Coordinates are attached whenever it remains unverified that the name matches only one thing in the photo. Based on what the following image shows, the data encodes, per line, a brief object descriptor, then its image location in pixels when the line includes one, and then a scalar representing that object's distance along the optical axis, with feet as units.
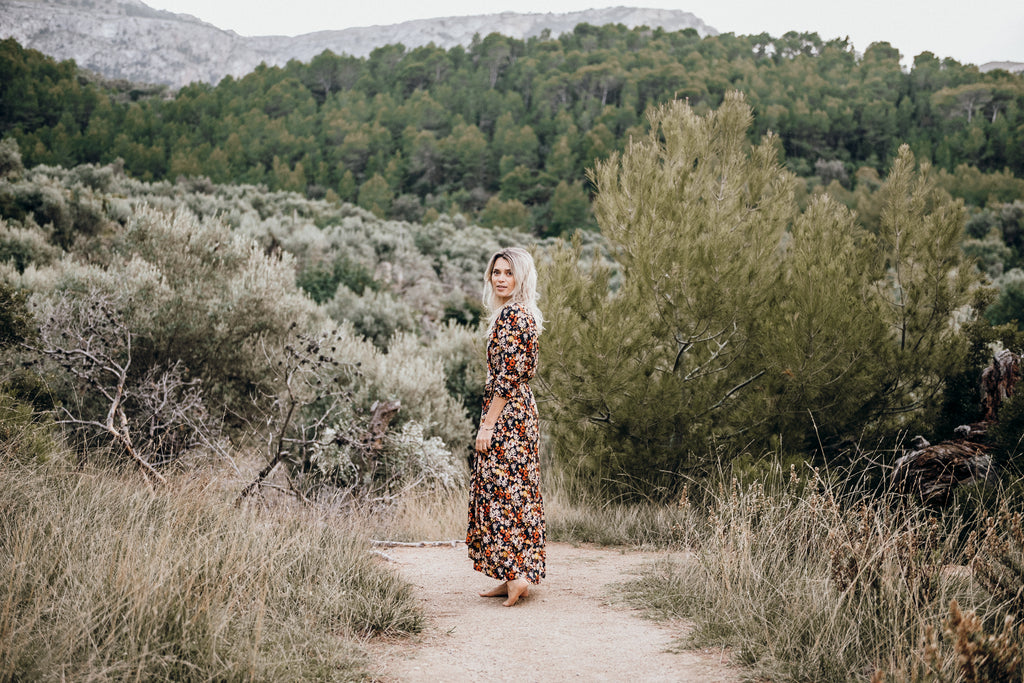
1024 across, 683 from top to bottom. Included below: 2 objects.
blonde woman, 13.42
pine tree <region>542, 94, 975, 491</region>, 21.30
